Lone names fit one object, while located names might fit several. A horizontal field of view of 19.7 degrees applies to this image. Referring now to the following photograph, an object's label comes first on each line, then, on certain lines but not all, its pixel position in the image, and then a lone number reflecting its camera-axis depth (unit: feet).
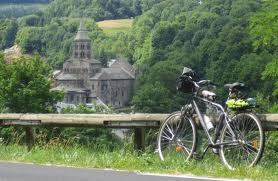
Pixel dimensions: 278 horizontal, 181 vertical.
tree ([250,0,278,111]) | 74.59
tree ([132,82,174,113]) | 320.09
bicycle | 27.30
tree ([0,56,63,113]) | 185.06
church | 574.15
